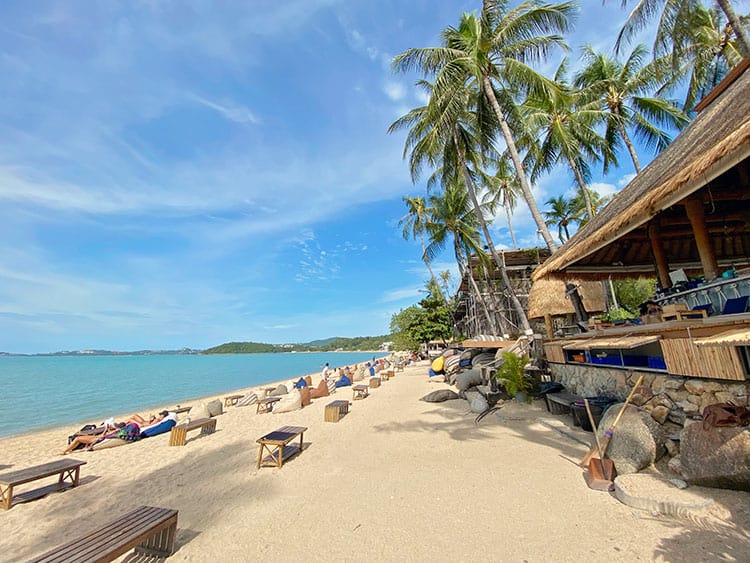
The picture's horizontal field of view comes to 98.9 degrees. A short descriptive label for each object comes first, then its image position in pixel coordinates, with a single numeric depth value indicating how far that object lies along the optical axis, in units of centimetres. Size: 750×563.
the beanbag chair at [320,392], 1484
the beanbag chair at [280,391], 1673
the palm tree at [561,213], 2559
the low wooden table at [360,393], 1382
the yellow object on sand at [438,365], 1714
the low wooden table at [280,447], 602
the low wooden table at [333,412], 956
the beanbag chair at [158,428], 984
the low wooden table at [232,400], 1607
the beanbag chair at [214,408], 1288
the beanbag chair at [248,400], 1512
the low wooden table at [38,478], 522
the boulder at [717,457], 338
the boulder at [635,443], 433
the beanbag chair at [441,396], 1090
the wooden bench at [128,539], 278
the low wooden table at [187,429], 852
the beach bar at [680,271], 393
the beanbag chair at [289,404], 1216
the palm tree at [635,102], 1480
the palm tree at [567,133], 1390
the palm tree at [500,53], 1066
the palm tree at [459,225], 2078
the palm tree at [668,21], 988
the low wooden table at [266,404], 1254
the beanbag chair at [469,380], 1135
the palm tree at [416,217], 2803
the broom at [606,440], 457
